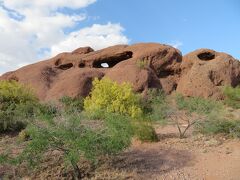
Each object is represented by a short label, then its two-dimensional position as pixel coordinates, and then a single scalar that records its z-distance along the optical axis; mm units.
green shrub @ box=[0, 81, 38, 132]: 15633
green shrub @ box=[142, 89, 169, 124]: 14773
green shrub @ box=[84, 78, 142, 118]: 18109
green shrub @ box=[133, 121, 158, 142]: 12984
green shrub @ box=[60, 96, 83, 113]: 22242
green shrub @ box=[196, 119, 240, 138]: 13992
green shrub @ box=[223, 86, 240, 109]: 24250
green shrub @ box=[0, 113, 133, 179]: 9680
